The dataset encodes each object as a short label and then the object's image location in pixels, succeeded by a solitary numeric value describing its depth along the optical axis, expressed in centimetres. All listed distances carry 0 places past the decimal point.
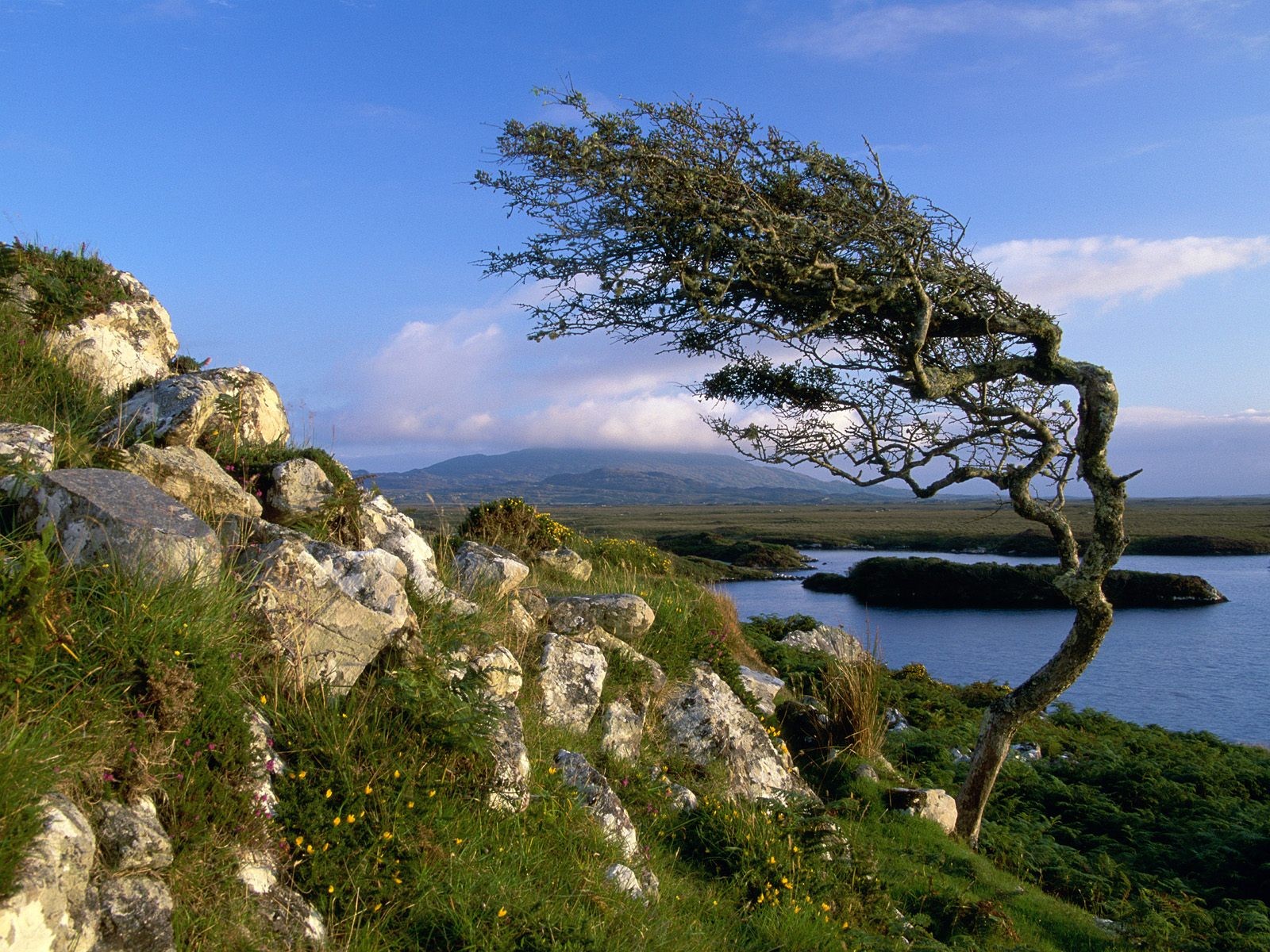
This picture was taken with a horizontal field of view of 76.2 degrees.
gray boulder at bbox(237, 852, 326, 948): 397
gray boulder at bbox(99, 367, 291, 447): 714
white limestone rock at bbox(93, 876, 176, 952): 336
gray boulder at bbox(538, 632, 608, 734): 758
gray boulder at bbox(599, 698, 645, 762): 773
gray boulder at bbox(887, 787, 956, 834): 934
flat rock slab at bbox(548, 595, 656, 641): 936
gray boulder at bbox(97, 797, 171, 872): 356
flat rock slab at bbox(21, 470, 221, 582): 474
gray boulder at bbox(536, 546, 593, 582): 1263
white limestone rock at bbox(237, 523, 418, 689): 526
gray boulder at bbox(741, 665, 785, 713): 1053
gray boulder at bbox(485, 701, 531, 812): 544
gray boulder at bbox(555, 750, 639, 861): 596
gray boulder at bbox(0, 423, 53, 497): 511
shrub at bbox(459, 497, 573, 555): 1298
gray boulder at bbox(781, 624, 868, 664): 1593
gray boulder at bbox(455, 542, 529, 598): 866
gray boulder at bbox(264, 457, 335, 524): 738
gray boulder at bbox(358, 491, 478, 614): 730
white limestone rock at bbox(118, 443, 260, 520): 632
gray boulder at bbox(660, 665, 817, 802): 852
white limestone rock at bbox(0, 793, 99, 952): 294
